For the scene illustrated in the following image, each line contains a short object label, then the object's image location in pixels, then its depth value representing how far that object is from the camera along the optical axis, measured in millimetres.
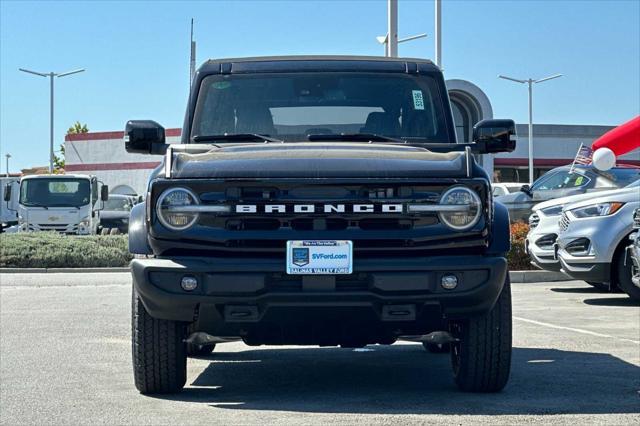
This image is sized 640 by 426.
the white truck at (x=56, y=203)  29031
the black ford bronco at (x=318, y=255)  5984
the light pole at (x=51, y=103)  59812
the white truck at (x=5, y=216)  43719
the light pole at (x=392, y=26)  23156
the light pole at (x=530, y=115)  58219
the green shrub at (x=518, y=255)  18328
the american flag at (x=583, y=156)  20719
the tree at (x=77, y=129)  110500
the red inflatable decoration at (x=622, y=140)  11461
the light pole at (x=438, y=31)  29812
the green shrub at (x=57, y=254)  23406
